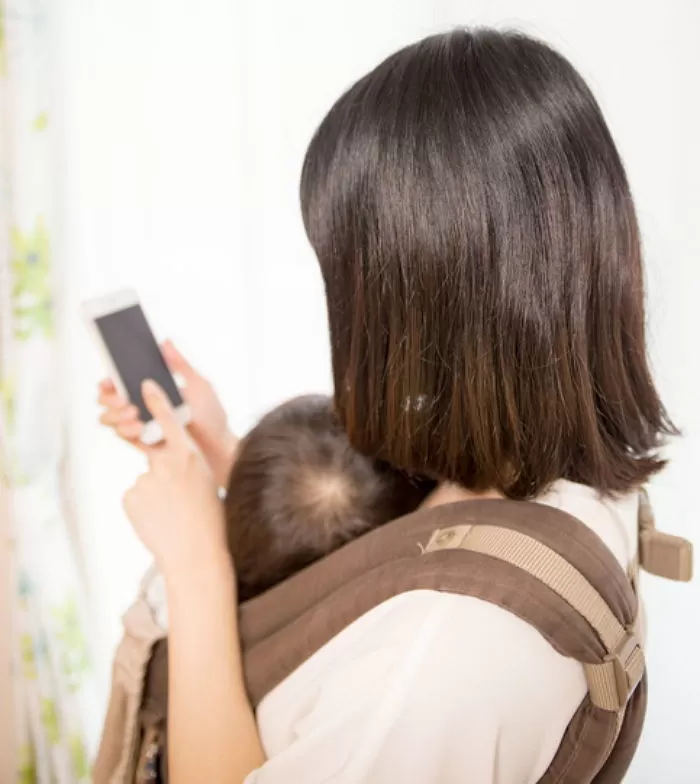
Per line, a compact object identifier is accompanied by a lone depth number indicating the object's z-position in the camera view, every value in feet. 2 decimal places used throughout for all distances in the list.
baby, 1.91
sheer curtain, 2.34
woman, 1.28
